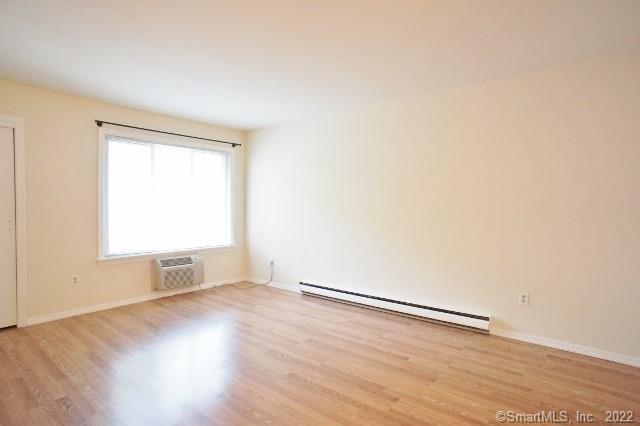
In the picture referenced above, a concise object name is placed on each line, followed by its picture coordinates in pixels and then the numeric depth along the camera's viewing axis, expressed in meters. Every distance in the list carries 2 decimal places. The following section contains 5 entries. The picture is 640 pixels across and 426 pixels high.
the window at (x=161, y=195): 4.11
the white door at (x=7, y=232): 3.30
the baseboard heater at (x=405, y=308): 3.35
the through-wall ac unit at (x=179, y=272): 4.42
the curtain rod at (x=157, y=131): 3.91
